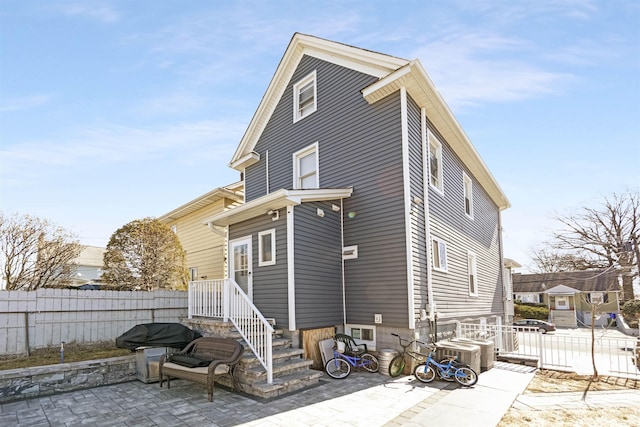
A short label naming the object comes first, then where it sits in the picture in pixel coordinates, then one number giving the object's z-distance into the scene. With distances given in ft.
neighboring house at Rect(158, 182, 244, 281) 51.85
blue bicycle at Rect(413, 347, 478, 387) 24.08
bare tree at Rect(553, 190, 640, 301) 98.68
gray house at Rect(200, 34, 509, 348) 28.78
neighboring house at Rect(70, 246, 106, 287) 90.94
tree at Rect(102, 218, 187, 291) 40.22
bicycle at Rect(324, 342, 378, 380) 26.02
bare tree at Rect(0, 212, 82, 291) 36.76
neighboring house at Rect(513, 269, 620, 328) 95.76
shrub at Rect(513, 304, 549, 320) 101.09
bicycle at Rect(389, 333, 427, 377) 26.20
